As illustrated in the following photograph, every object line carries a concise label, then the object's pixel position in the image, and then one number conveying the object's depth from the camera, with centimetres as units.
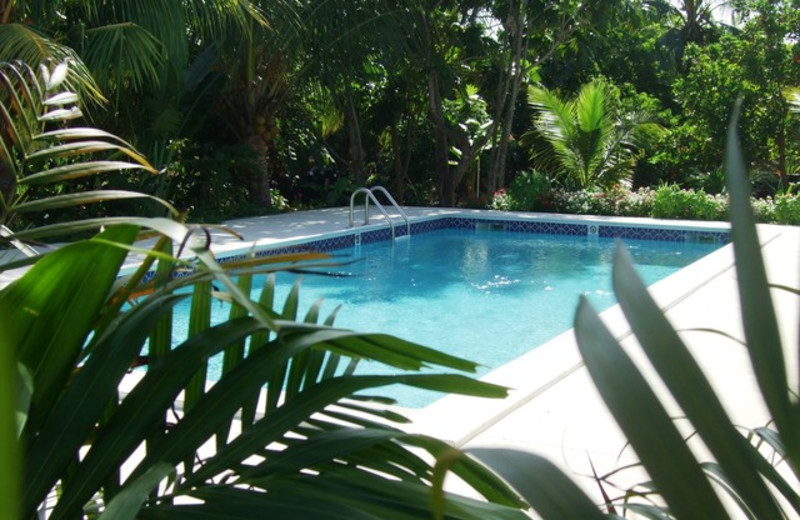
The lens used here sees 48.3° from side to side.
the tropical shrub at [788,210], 1162
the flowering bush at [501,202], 1366
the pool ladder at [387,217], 1105
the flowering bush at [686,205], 1220
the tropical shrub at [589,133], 1388
